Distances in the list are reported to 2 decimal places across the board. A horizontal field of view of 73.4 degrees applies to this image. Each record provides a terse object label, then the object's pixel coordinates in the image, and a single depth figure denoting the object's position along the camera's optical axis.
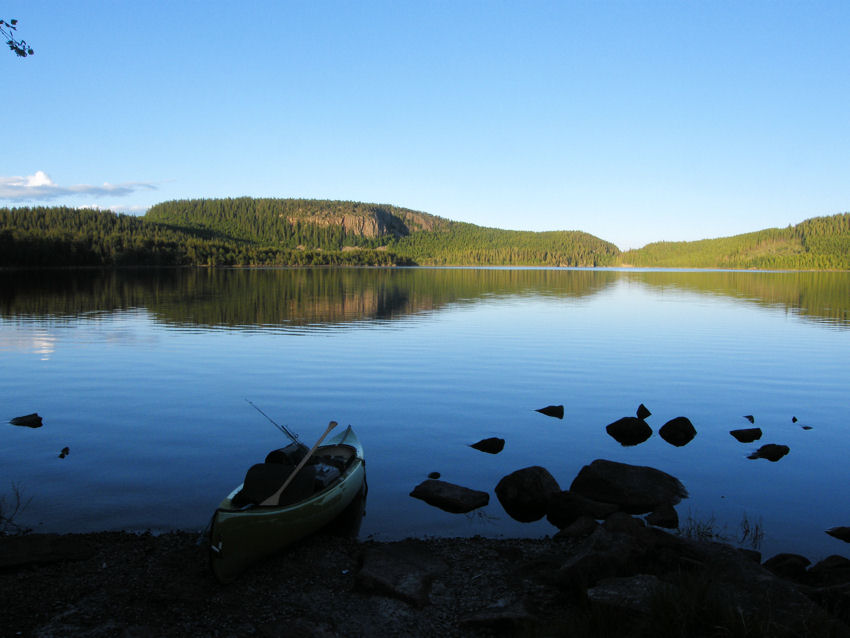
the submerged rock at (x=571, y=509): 14.05
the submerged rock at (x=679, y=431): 20.54
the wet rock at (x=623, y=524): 11.13
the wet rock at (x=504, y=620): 8.73
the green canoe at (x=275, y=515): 10.38
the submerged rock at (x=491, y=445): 19.02
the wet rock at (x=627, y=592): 8.30
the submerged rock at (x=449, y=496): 14.43
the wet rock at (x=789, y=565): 10.94
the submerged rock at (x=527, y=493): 14.55
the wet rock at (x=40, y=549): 10.70
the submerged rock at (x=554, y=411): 23.20
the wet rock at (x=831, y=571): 10.34
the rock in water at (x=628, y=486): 14.79
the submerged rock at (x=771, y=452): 18.77
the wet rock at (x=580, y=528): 12.76
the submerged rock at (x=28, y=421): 20.66
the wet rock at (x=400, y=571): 10.00
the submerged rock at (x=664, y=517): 13.65
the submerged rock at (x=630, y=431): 20.72
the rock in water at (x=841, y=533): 13.14
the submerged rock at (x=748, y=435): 20.45
